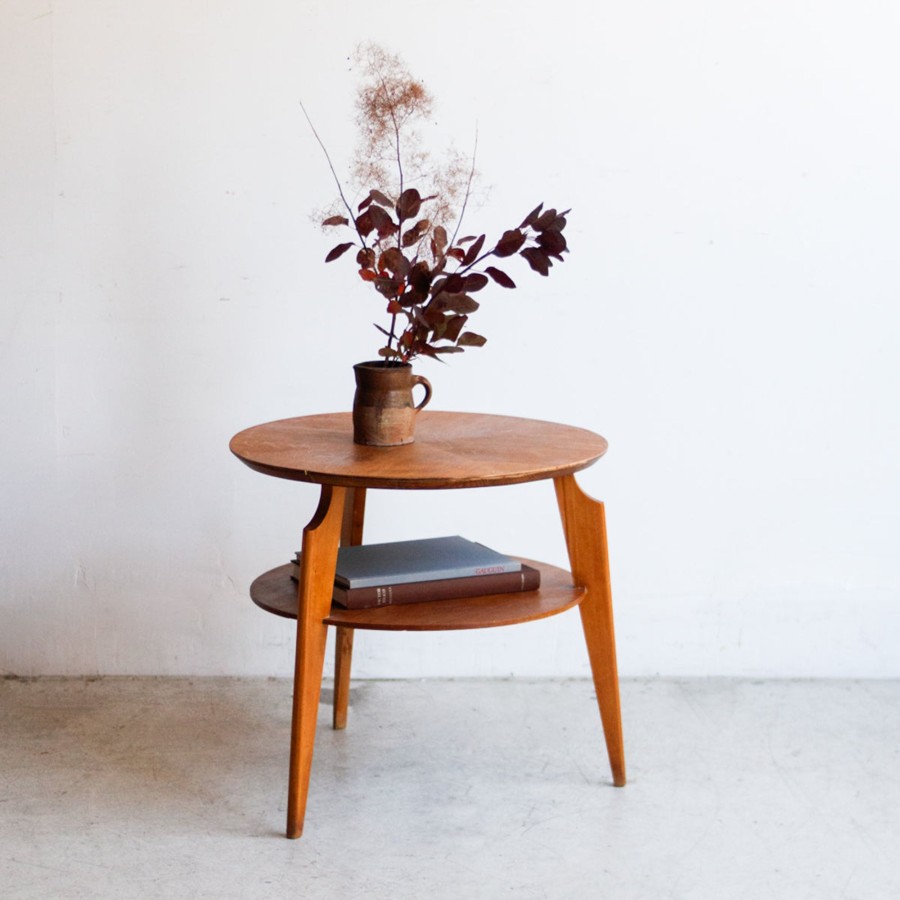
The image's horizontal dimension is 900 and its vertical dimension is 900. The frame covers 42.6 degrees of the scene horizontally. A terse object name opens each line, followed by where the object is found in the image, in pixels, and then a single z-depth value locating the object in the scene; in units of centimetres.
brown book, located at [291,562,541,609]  211
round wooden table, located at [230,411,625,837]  198
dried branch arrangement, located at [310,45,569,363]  210
